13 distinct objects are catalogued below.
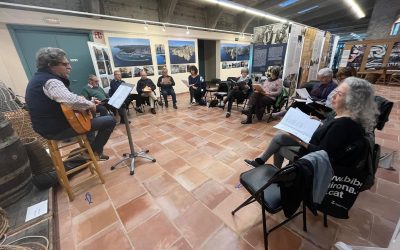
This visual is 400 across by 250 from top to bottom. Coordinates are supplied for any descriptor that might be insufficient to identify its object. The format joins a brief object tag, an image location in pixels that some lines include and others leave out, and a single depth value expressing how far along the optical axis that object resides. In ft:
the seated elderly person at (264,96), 12.57
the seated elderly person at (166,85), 17.92
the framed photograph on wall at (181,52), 23.48
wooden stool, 5.83
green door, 13.94
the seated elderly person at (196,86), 18.19
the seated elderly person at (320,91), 8.20
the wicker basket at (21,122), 8.46
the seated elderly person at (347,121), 3.77
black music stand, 6.48
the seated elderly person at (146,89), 16.07
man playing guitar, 5.12
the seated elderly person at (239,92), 14.76
